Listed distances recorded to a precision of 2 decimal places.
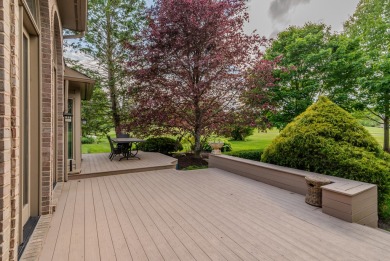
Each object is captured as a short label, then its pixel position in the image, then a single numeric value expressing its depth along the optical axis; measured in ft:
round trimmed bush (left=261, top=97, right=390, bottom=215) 11.96
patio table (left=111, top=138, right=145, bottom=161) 23.62
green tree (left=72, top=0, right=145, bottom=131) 37.79
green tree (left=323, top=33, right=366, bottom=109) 29.19
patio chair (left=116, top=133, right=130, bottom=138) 28.53
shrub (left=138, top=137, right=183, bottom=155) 32.07
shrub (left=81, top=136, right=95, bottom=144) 49.33
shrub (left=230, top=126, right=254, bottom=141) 28.43
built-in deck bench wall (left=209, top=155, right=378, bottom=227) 9.80
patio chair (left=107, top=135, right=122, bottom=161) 24.19
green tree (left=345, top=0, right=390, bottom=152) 28.76
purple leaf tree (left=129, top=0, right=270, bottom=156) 23.63
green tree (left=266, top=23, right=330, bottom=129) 30.17
